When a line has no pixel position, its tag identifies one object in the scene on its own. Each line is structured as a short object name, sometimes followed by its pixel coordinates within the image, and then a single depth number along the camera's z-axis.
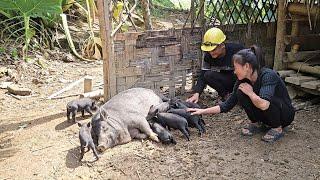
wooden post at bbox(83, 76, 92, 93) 4.24
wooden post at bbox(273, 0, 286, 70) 4.04
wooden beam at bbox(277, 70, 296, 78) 3.94
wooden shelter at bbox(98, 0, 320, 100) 3.75
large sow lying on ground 3.03
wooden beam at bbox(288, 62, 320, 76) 3.76
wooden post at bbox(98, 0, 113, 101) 3.58
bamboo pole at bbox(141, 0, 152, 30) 5.11
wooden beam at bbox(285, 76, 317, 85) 3.71
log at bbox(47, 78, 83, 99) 4.52
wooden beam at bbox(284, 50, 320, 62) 4.05
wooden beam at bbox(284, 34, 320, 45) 4.08
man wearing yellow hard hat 3.73
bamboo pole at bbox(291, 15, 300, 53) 4.11
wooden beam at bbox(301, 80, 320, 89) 3.56
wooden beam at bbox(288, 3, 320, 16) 3.80
